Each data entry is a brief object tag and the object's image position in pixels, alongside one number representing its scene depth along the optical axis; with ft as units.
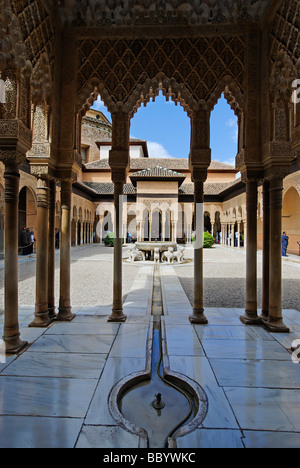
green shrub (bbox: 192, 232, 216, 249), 76.18
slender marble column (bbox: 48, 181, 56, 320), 14.26
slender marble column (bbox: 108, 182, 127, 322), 14.14
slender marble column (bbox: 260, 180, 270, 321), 14.24
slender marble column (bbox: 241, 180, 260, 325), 13.88
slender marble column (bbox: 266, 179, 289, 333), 12.96
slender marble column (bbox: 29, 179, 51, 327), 13.15
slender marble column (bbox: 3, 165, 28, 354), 10.60
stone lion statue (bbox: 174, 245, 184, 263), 44.46
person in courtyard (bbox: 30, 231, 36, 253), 52.20
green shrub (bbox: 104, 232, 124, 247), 77.87
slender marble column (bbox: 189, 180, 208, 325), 13.88
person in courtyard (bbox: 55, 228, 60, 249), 61.77
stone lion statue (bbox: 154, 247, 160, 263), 42.21
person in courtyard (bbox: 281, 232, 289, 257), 50.69
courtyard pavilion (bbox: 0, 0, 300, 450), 12.85
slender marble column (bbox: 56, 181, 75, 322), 14.25
